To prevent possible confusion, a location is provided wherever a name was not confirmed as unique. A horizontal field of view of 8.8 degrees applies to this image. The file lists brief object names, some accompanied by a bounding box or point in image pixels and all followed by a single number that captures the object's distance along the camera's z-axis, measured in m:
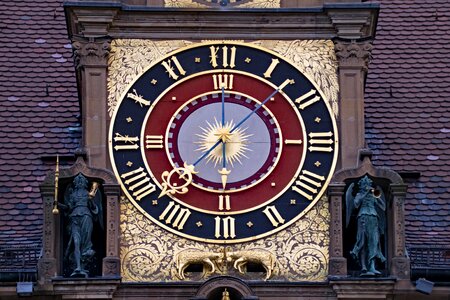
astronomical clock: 35.56
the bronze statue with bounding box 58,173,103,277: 35.25
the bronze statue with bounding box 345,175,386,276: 35.34
